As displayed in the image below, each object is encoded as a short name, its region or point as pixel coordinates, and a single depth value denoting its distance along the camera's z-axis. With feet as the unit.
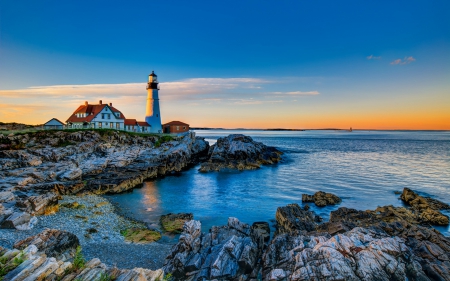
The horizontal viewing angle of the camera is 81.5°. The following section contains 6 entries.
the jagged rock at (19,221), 50.70
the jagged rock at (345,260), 32.35
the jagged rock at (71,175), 96.31
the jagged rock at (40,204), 60.75
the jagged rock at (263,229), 53.39
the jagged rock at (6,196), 63.80
